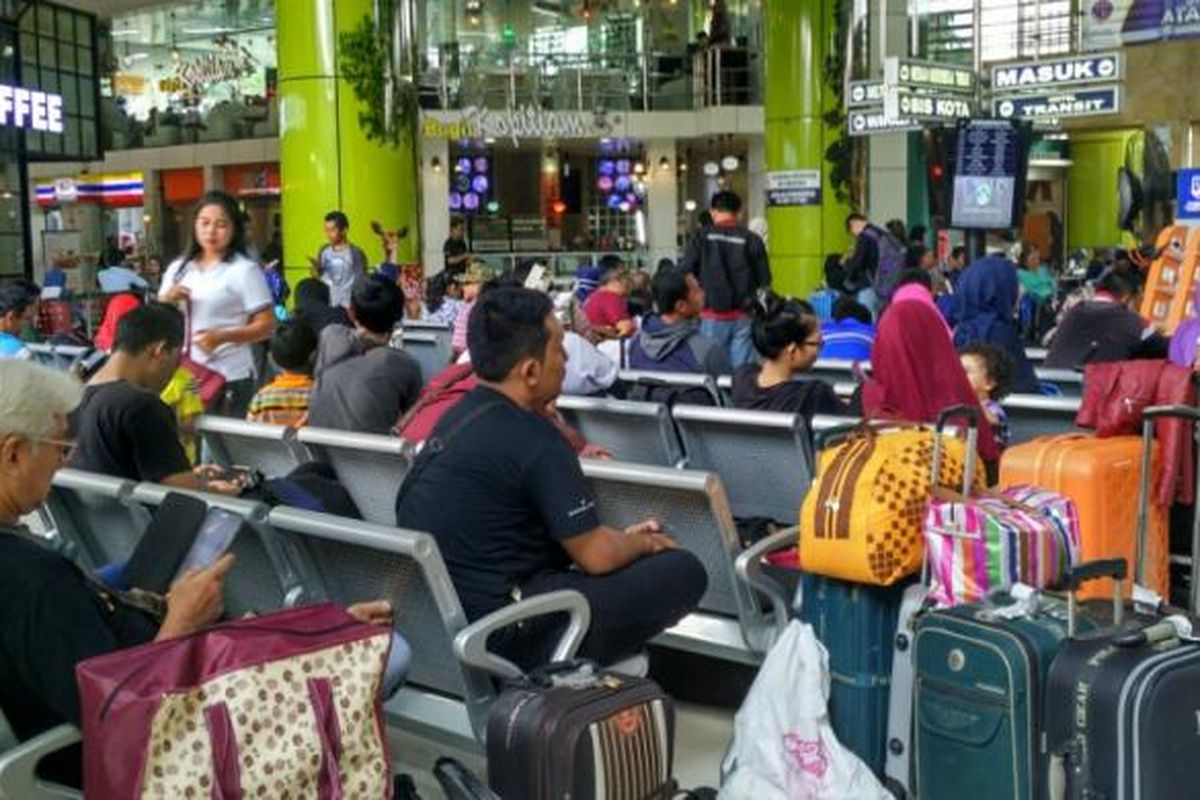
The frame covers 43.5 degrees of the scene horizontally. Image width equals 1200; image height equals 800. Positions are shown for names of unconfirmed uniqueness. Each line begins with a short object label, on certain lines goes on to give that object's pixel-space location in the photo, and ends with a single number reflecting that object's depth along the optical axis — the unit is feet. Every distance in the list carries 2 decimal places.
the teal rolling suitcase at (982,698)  10.41
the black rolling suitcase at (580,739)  10.09
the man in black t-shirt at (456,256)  48.37
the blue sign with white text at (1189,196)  36.29
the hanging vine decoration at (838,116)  63.46
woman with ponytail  17.25
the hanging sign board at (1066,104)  46.44
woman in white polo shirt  21.94
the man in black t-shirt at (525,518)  11.95
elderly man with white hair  8.68
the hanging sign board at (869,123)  52.60
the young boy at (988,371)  19.49
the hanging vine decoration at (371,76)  47.50
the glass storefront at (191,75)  112.60
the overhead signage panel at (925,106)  46.80
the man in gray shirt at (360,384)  19.22
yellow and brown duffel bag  12.02
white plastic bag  11.96
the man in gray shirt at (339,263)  40.83
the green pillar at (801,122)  63.67
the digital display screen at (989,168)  42.04
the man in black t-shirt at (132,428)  14.69
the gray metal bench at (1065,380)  24.21
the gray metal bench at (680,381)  20.29
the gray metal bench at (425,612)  11.11
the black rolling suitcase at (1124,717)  9.77
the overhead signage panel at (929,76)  46.65
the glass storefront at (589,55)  100.48
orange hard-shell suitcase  14.37
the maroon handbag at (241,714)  8.21
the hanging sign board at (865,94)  55.36
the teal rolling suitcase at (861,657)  12.51
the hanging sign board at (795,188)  64.08
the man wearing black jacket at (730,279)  32.68
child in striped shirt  20.54
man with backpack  51.03
